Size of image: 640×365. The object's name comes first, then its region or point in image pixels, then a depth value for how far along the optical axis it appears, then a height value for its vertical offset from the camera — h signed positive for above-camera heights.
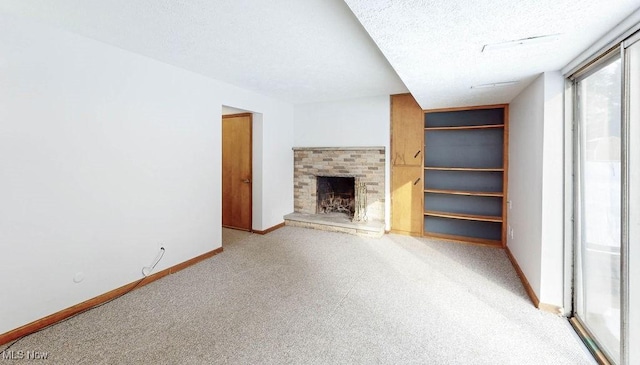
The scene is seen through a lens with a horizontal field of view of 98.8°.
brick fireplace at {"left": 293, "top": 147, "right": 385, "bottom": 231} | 4.68 +0.16
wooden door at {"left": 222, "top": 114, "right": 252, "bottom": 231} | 4.62 +0.17
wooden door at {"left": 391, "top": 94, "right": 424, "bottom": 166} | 4.37 +0.82
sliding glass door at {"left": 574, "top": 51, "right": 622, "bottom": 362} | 1.67 -0.14
